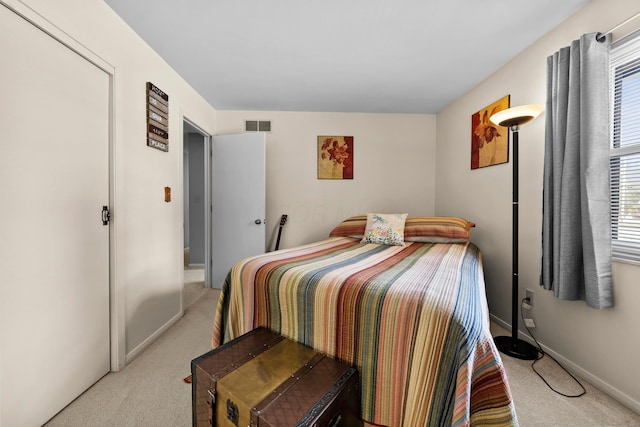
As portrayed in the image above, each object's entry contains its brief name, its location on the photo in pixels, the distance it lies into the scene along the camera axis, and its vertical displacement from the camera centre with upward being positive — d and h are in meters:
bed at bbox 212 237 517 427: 0.86 -0.49
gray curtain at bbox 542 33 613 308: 1.45 +0.21
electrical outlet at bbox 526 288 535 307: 1.98 -0.66
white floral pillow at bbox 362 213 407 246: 2.45 -0.18
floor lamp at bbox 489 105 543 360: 1.77 -0.36
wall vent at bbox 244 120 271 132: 3.34 +1.13
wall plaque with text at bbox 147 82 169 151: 1.94 +0.75
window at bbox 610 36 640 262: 1.40 +0.34
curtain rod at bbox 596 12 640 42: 1.36 +1.04
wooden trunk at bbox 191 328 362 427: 0.83 -0.65
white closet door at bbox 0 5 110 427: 1.08 -0.07
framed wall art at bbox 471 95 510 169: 2.26 +0.70
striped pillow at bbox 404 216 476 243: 2.38 -0.18
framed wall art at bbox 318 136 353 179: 3.38 +0.73
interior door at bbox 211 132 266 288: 3.09 +0.15
